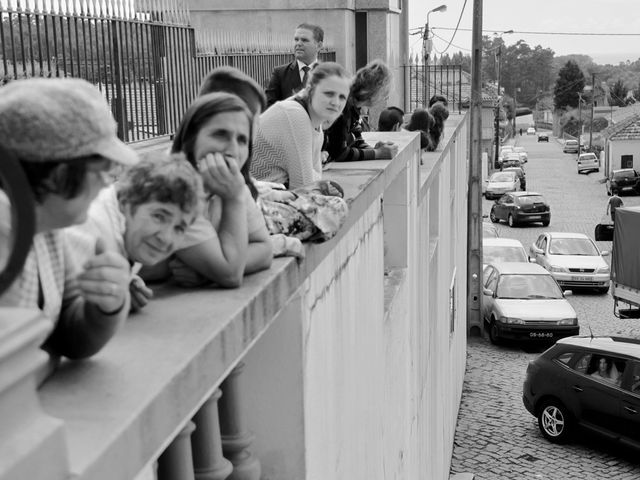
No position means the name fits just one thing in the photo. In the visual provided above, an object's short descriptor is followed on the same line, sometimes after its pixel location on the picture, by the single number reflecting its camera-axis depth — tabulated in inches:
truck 813.2
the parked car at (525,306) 839.1
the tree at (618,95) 4936.0
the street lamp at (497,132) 2694.4
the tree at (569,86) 5187.0
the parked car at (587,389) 574.9
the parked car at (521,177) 2260.1
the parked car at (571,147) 3762.3
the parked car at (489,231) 1307.8
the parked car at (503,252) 1111.7
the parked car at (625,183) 2062.0
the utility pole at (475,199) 919.7
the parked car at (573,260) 1062.4
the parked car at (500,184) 2069.4
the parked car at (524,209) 1593.3
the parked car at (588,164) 2736.2
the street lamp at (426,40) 884.3
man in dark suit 321.7
